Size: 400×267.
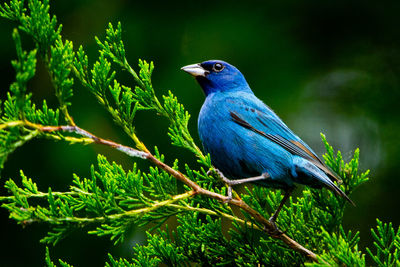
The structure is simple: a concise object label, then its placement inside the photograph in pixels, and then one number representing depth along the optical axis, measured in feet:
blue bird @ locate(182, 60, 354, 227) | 22.95
